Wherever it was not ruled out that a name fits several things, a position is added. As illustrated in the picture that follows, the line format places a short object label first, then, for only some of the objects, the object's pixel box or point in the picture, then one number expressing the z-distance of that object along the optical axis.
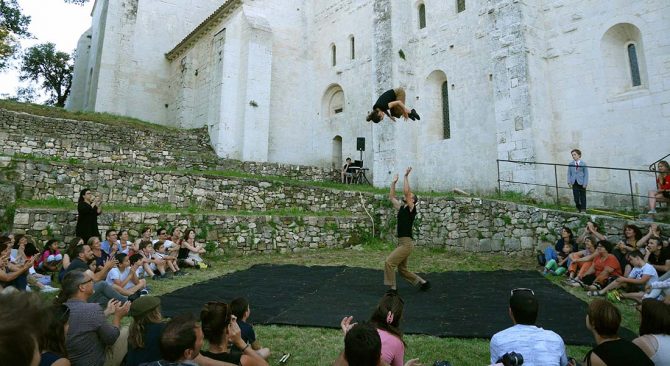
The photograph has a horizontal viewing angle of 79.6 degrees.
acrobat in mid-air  7.50
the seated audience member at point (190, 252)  10.50
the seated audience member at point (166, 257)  9.59
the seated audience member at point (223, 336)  3.26
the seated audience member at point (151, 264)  9.14
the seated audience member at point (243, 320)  4.04
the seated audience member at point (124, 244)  9.16
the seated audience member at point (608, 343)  2.76
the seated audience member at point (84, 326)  3.37
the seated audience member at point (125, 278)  6.84
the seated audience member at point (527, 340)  2.99
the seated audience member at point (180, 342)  2.65
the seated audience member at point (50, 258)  8.72
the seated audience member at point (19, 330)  1.68
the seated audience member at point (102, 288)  6.31
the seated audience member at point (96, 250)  7.79
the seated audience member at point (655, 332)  2.99
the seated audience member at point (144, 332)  3.28
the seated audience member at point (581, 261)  8.11
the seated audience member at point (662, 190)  9.69
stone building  12.59
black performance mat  5.58
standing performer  7.28
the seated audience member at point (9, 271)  6.25
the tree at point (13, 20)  26.80
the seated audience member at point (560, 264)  8.93
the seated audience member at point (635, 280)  6.63
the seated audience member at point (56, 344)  2.73
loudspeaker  19.50
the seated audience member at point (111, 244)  8.93
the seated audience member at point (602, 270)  7.55
